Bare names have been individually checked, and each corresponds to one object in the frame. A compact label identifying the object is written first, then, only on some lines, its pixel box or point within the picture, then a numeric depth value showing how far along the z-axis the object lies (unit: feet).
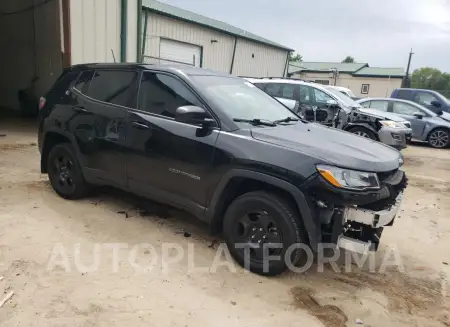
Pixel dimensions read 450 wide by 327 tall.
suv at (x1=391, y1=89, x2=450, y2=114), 43.50
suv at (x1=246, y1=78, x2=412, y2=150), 28.76
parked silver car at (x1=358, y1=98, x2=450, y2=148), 37.55
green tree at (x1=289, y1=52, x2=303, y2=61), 242.82
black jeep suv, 9.41
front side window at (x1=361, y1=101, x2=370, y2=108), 38.24
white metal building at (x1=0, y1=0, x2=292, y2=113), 28.25
